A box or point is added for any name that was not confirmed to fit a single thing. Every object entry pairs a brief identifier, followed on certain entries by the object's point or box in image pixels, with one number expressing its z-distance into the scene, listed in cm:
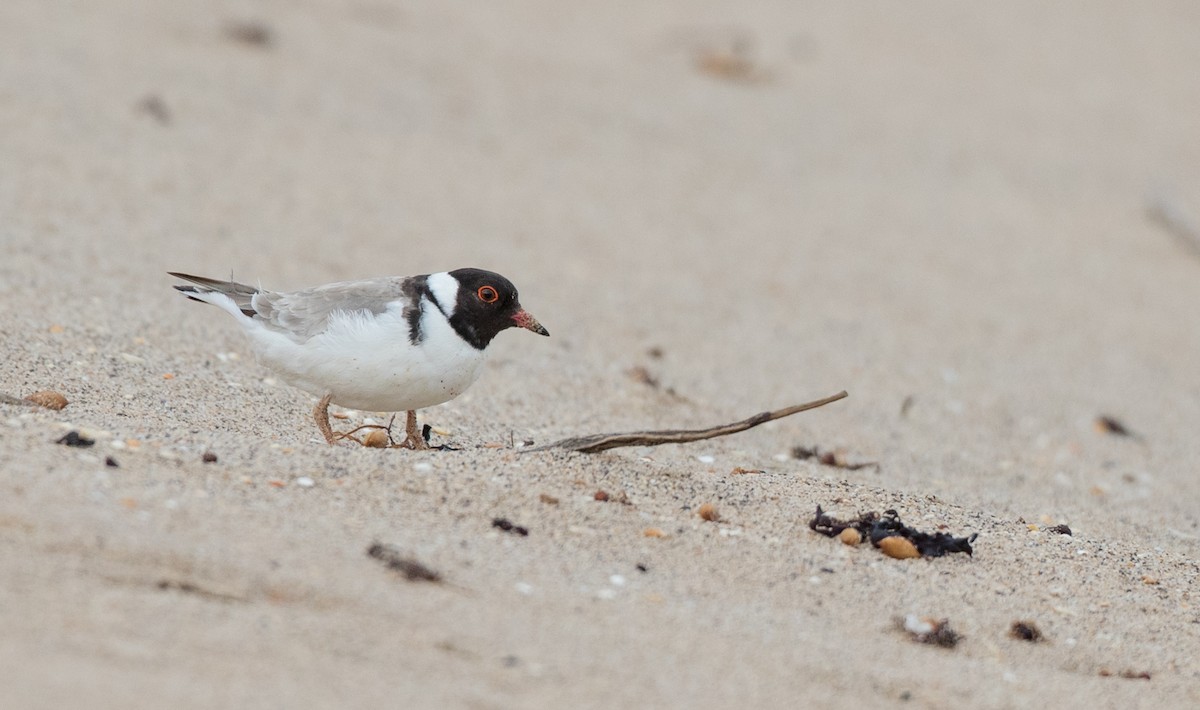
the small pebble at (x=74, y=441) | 909
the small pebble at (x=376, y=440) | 1138
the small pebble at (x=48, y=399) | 1023
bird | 1037
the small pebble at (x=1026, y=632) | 891
